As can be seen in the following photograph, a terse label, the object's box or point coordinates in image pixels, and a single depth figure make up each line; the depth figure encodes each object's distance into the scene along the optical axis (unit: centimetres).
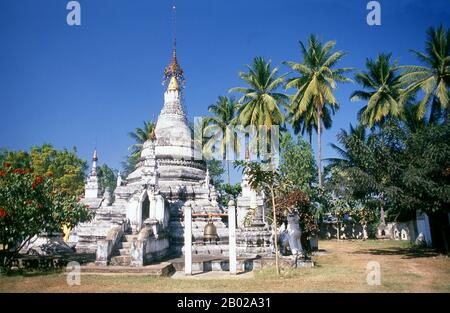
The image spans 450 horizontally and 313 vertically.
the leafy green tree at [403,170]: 1534
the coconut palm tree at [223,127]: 4206
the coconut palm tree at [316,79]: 3141
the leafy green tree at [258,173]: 1334
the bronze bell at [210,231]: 1738
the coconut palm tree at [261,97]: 3347
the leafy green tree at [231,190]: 4178
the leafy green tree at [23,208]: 1291
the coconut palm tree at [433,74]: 2573
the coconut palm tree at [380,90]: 3216
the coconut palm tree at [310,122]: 3485
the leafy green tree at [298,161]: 3706
